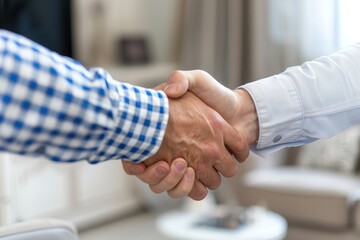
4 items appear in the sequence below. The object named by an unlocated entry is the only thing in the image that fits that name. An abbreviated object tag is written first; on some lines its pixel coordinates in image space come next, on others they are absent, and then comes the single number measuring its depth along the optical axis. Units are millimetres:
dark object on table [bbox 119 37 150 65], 4586
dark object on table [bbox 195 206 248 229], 3092
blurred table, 2936
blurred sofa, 3316
